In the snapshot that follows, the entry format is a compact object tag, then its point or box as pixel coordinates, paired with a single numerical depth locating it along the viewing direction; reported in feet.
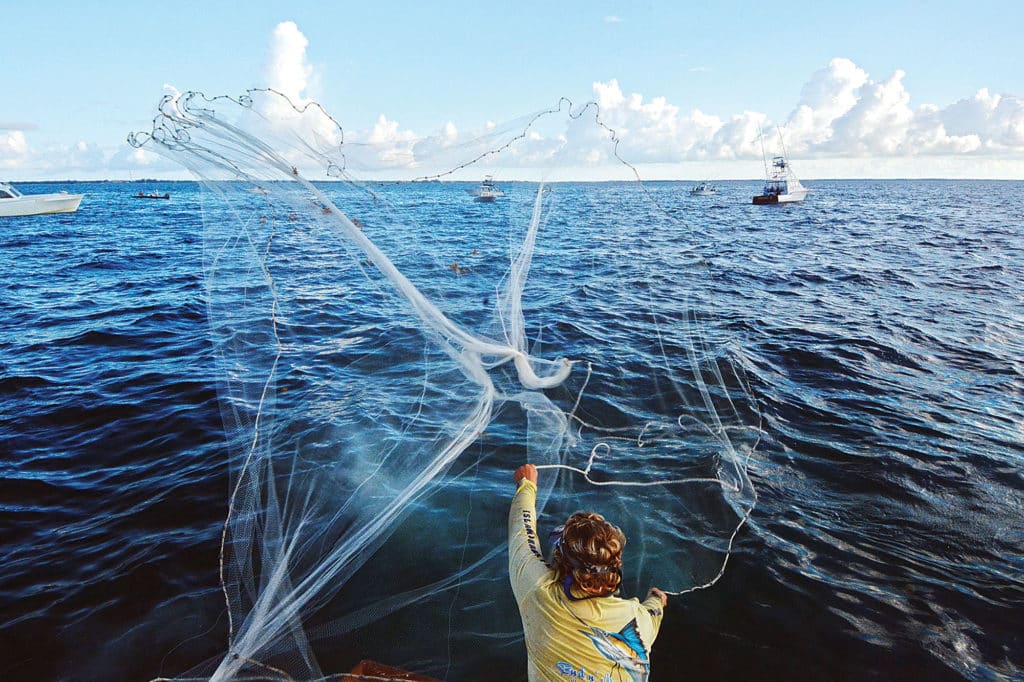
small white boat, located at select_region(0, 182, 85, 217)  121.08
